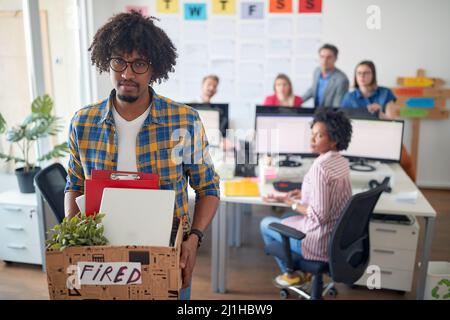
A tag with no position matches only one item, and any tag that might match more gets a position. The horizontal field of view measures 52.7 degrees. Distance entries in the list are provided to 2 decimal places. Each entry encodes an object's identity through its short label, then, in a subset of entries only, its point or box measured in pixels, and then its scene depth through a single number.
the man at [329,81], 4.32
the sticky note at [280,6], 4.75
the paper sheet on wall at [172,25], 5.00
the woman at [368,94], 3.92
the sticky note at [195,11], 4.89
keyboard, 2.88
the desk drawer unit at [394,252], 2.75
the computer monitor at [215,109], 3.58
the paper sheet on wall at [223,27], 4.91
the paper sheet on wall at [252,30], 4.86
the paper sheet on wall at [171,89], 5.14
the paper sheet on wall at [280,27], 4.80
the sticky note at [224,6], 4.84
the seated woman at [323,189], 2.29
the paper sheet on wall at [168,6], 4.94
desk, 2.59
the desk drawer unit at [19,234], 3.10
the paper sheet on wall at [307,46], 4.80
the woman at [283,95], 4.41
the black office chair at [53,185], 2.27
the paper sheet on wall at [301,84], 4.91
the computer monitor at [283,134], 3.24
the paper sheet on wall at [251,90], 5.02
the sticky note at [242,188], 2.81
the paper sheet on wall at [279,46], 4.85
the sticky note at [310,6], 4.70
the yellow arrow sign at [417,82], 4.68
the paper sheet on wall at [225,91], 5.08
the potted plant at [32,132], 3.08
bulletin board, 4.79
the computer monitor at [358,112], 3.38
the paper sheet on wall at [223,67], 5.03
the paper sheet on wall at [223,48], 4.97
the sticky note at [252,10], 4.79
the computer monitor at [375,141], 3.17
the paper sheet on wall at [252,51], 4.92
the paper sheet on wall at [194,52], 5.02
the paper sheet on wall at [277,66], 4.90
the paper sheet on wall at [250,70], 4.97
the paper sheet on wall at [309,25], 4.75
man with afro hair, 1.35
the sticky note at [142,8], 5.01
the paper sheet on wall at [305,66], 4.85
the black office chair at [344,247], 2.18
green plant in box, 1.08
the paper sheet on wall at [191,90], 5.11
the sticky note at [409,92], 4.72
